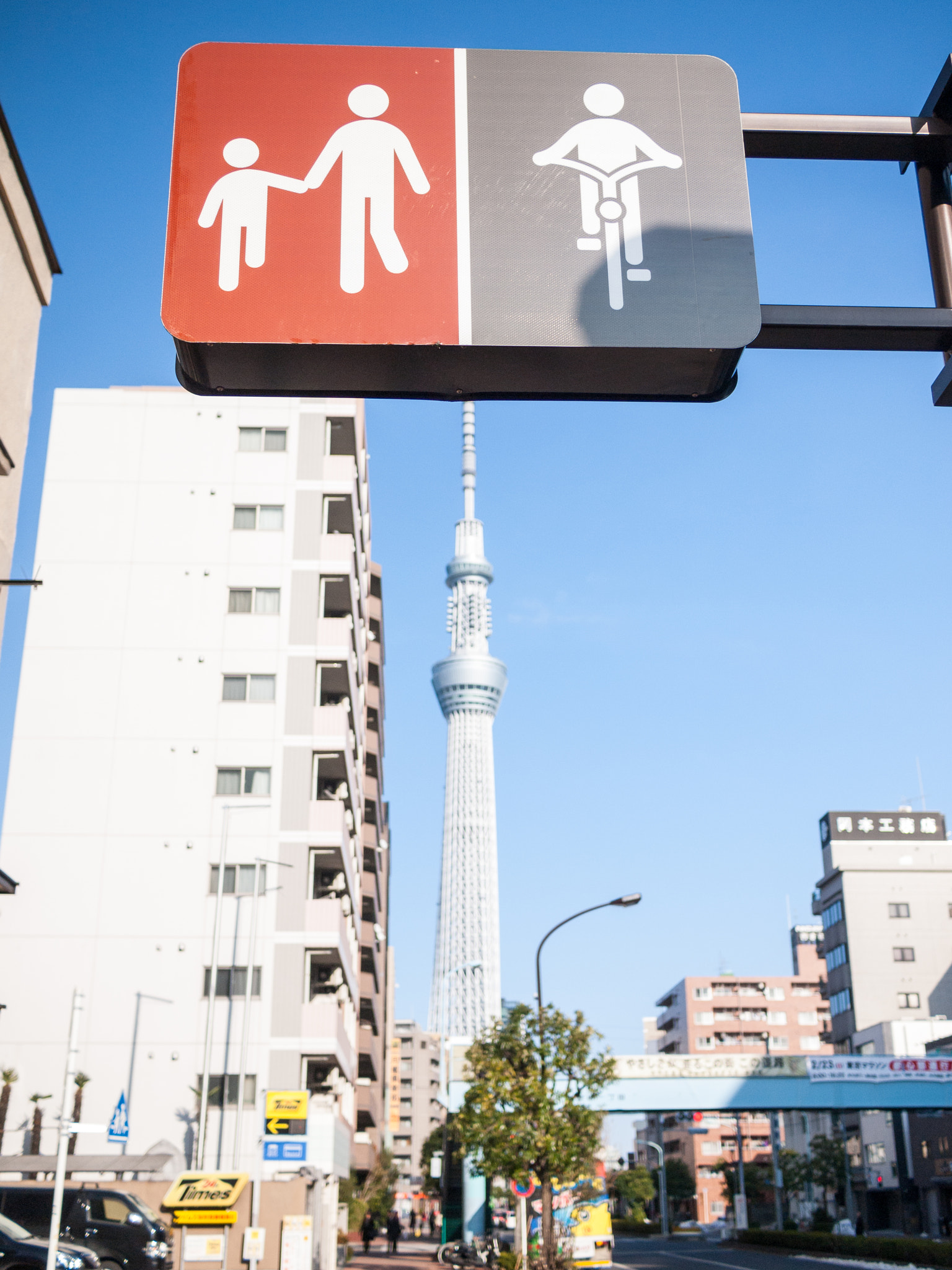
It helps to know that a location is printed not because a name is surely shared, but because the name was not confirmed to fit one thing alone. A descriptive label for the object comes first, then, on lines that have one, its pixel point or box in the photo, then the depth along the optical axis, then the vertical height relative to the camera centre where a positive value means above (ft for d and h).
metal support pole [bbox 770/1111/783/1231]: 230.07 -5.40
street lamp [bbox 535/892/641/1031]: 109.89 +19.78
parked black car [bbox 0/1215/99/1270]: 61.31 -4.87
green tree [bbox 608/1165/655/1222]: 384.68 -13.10
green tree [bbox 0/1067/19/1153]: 115.65 +4.93
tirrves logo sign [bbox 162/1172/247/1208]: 90.17 -3.17
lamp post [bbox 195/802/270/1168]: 112.88 +14.18
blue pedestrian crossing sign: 68.80 +1.04
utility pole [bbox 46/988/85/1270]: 48.80 -0.54
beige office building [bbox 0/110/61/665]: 35.70 +23.14
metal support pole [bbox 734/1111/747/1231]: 220.84 -11.97
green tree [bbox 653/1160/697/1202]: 382.63 -11.41
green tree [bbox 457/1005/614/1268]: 100.89 +3.23
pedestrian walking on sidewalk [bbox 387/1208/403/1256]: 158.71 -10.30
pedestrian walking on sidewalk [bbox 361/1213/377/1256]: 168.45 -10.99
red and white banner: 177.68 +9.65
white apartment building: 122.62 +37.67
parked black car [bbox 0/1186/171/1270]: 73.72 -4.41
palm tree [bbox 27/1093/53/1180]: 115.24 +1.78
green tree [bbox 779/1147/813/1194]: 264.52 -5.99
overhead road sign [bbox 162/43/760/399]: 13.88 +9.81
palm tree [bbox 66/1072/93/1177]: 117.39 +4.01
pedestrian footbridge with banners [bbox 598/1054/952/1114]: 178.60 +7.79
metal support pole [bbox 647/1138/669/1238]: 304.01 -11.76
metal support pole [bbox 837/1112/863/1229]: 226.17 -8.27
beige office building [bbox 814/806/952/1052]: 282.36 +48.11
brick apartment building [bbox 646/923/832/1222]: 405.59 +34.63
